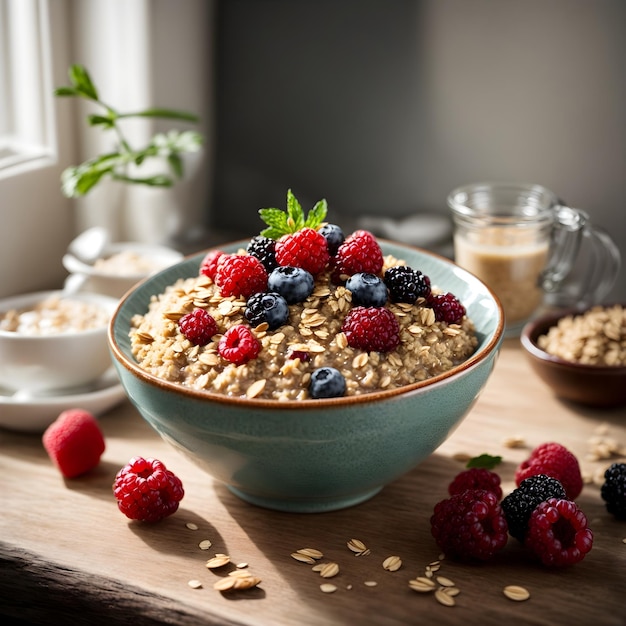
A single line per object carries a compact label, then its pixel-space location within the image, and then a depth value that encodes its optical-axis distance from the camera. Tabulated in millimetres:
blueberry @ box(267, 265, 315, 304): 530
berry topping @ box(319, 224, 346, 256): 564
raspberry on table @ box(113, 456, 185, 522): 533
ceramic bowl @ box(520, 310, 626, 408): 626
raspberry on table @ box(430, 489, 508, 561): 510
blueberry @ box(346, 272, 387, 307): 531
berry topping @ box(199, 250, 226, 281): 563
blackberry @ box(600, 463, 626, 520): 546
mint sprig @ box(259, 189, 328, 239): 564
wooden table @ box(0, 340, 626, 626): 494
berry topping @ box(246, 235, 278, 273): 555
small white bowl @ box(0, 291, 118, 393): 609
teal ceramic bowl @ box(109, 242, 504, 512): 496
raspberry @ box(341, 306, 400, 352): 517
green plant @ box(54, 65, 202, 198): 694
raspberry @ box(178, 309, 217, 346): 527
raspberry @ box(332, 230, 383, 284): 546
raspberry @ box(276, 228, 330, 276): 541
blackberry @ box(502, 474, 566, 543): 522
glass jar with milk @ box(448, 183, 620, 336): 713
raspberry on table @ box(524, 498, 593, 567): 509
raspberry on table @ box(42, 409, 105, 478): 570
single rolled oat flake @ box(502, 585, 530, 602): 498
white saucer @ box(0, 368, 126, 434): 604
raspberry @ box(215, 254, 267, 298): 537
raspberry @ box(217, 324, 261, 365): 514
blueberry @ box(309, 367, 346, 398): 502
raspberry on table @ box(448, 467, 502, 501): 548
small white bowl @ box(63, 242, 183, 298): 700
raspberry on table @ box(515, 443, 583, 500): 557
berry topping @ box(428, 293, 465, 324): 548
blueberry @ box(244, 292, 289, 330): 523
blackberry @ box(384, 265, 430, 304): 542
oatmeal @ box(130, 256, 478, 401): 511
